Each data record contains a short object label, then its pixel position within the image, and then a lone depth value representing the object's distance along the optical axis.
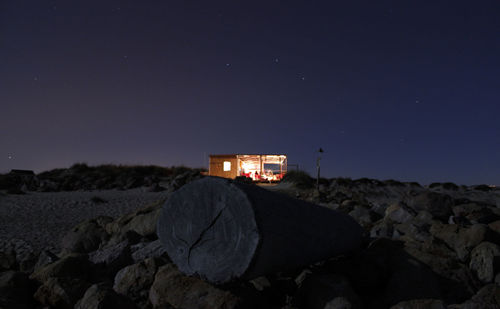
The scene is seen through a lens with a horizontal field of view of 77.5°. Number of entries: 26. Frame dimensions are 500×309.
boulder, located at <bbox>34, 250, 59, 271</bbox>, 3.91
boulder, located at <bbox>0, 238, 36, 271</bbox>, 4.45
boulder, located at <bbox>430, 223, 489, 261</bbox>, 3.47
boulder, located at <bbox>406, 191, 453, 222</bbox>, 5.33
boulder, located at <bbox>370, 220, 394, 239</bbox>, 4.38
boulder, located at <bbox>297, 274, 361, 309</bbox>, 2.24
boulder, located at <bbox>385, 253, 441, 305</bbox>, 2.66
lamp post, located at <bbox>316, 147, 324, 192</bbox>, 14.87
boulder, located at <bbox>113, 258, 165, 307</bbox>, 2.73
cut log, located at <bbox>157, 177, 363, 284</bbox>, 2.06
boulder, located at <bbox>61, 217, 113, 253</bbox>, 5.35
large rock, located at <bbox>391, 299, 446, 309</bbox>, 2.16
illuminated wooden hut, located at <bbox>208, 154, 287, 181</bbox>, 22.89
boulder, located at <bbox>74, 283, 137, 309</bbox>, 2.18
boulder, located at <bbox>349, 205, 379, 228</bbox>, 5.44
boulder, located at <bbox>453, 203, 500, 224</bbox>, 4.98
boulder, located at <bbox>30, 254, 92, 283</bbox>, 3.00
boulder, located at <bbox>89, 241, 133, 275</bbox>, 3.46
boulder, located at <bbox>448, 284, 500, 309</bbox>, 2.25
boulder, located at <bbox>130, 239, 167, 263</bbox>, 3.47
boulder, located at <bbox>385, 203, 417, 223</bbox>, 5.04
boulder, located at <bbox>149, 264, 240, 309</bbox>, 2.18
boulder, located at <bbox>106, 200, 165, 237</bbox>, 4.99
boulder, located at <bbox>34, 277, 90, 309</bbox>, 2.48
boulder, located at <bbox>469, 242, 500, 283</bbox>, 3.05
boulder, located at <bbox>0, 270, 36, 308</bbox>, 2.50
